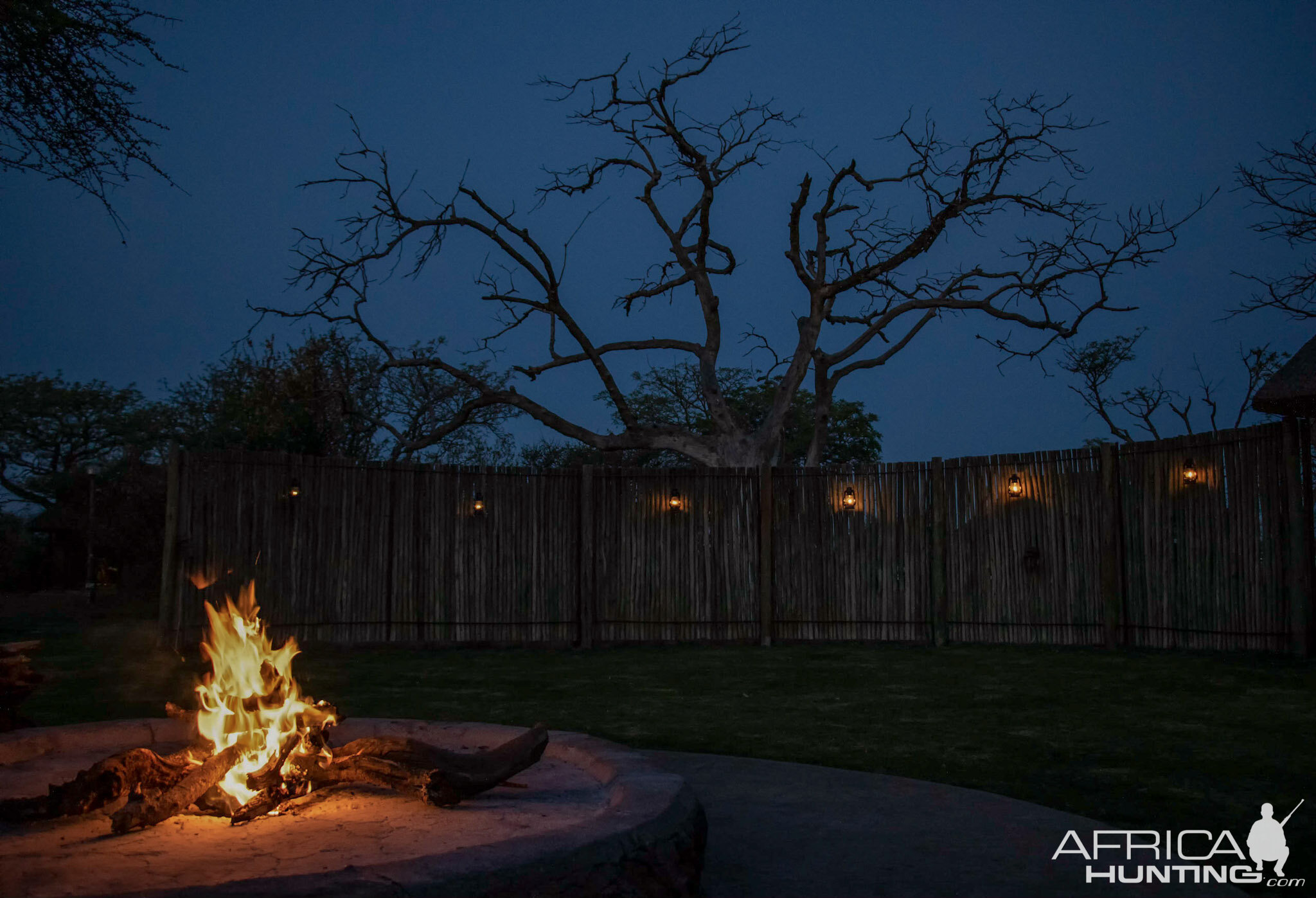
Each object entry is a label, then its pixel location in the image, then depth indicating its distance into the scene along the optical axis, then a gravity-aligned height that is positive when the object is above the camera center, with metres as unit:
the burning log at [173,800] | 2.87 -0.75
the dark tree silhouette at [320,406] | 19.11 +3.31
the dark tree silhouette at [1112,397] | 22.27 +3.62
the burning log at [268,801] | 3.01 -0.79
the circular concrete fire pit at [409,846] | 2.18 -0.81
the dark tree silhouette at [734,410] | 26.47 +3.69
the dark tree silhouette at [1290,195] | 9.42 +3.48
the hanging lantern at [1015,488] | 9.60 +0.60
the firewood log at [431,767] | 3.14 -0.70
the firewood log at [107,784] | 2.95 -0.72
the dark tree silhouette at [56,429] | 33.38 +4.35
